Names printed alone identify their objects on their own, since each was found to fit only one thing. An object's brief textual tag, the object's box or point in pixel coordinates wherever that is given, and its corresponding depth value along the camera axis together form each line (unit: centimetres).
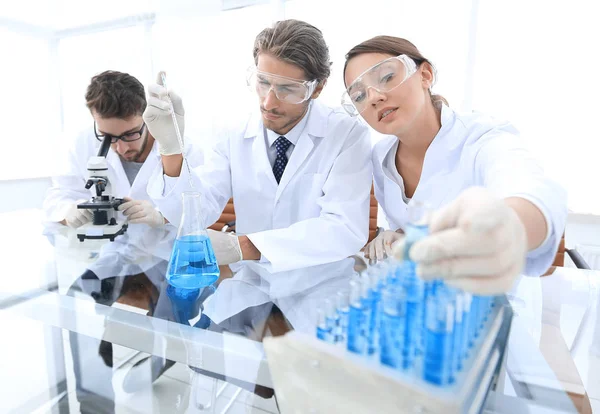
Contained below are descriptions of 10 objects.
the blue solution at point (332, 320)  53
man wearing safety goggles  122
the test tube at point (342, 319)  53
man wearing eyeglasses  183
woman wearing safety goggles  49
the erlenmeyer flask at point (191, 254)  110
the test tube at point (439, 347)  44
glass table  80
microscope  155
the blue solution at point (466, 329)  50
